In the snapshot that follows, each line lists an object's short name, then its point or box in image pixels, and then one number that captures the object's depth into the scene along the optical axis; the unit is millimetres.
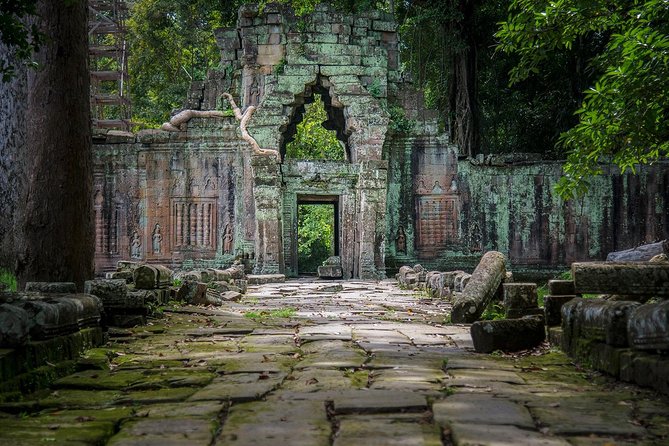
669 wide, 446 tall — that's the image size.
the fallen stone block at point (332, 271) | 19656
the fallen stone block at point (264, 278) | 17391
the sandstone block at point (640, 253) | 15070
